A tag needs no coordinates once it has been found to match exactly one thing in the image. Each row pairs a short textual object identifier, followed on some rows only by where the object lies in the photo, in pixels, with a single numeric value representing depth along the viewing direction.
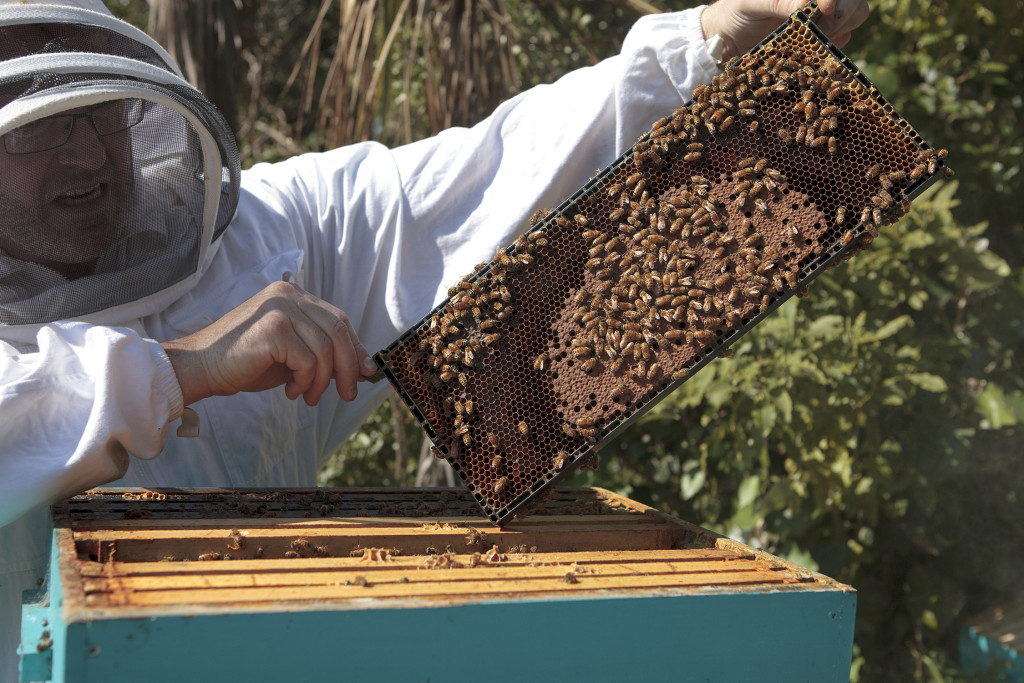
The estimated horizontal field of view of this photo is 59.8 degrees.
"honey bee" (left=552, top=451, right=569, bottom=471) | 1.74
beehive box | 1.15
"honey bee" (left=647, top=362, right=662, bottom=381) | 1.71
